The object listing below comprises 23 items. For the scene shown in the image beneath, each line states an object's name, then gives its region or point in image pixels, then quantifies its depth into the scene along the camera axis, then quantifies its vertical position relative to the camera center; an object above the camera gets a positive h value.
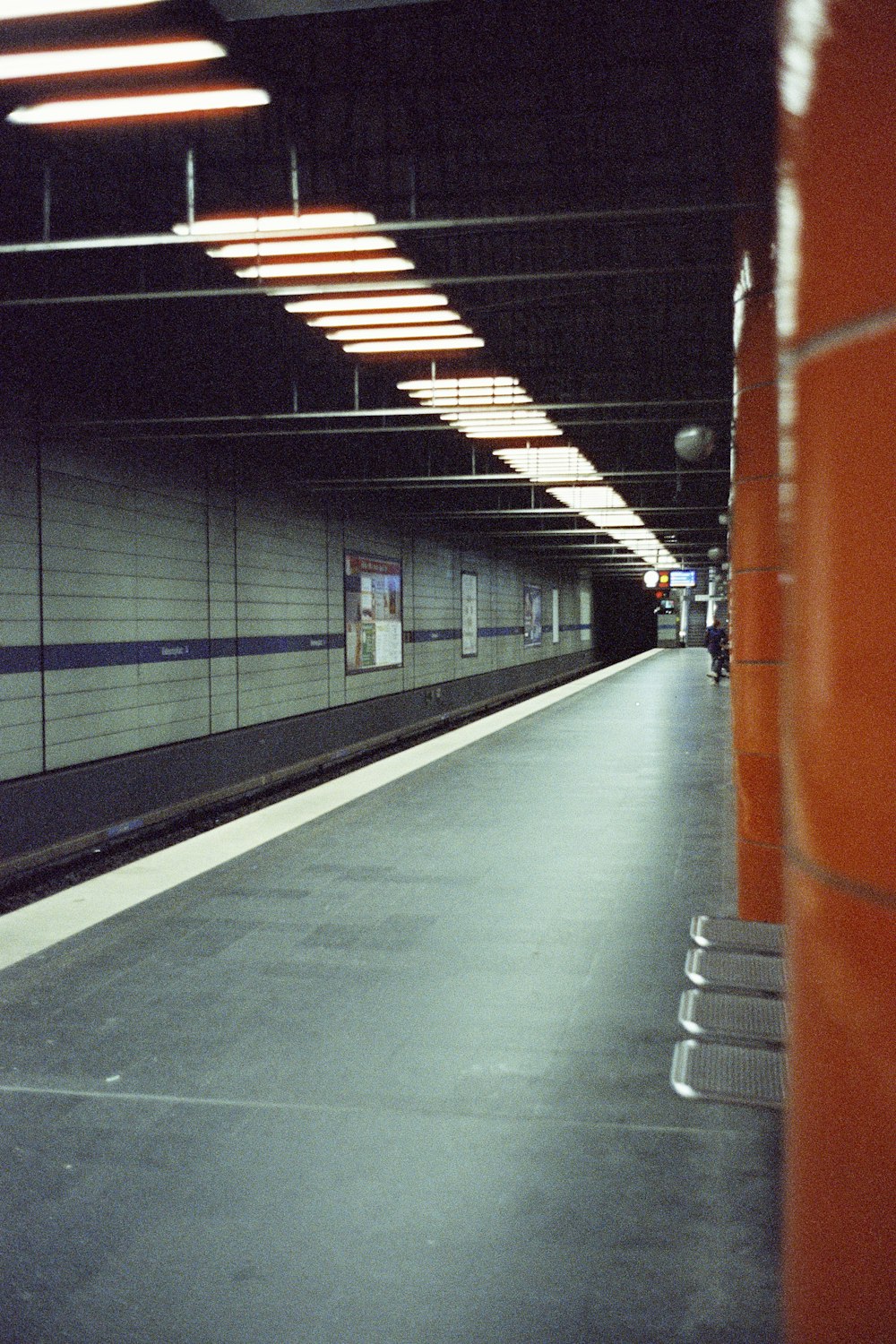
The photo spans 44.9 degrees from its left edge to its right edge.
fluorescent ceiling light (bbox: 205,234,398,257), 6.44 +2.36
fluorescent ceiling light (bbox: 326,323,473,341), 8.38 +2.39
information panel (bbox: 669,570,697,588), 41.00 +2.24
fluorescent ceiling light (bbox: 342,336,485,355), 8.65 +2.38
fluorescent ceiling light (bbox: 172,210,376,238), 5.38 +2.30
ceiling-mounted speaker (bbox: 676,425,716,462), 10.44 +1.87
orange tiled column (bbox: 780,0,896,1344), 1.11 +0.00
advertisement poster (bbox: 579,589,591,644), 46.31 +0.97
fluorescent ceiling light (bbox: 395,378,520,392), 10.12 +2.40
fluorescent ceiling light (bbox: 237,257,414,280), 6.86 +2.38
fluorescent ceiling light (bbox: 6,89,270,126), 4.86 +2.42
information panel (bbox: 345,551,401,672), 17.61 +0.44
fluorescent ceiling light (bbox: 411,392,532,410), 10.51 +2.33
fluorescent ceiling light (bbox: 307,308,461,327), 7.96 +2.38
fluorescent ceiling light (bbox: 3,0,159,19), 3.99 +2.35
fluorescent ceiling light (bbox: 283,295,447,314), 7.59 +2.38
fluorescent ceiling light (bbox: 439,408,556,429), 11.25 +2.31
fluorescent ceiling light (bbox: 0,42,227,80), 4.44 +2.40
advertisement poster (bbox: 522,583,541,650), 32.84 +0.69
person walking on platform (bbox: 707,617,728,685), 24.92 -0.20
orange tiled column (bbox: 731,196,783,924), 4.82 +0.21
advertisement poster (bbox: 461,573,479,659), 25.02 +0.47
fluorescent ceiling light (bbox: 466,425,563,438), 12.19 +2.33
